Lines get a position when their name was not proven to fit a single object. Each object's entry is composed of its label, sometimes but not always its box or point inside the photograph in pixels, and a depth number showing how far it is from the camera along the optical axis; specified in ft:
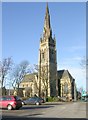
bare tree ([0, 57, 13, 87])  92.04
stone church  176.60
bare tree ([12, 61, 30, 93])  102.30
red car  41.98
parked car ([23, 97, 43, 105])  66.64
